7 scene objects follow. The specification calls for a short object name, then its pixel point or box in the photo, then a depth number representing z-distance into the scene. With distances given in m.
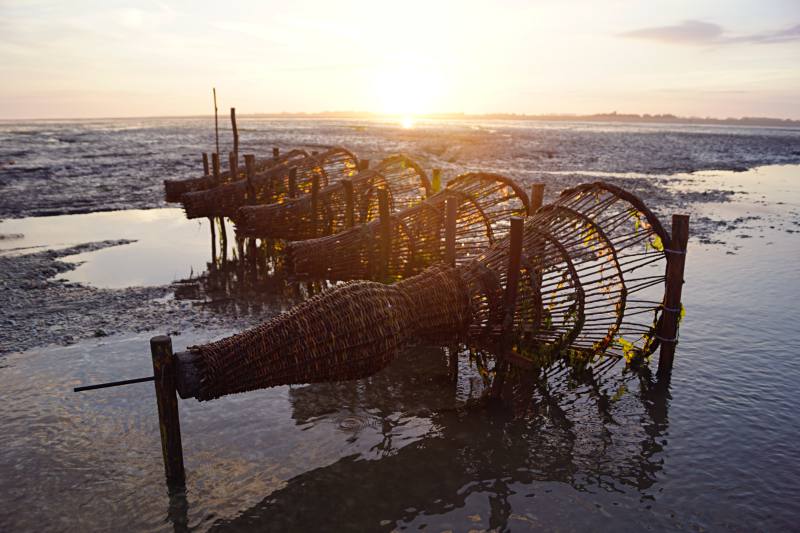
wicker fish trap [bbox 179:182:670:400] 5.54
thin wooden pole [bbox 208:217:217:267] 15.10
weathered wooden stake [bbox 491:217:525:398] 6.94
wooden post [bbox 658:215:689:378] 7.75
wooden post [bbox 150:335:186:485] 5.11
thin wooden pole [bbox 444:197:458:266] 7.47
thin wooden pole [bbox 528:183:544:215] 9.44
